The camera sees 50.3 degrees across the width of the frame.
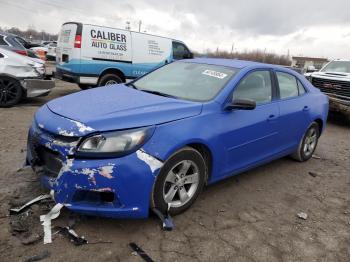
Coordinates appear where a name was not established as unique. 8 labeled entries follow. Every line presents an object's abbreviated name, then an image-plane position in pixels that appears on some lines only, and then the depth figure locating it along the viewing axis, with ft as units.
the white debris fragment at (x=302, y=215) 13.34
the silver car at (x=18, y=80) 27.40
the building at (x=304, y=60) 231.87
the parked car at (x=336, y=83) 31.99
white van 33.32
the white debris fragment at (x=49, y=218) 10.44
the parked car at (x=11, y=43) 36.60
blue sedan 10.22
